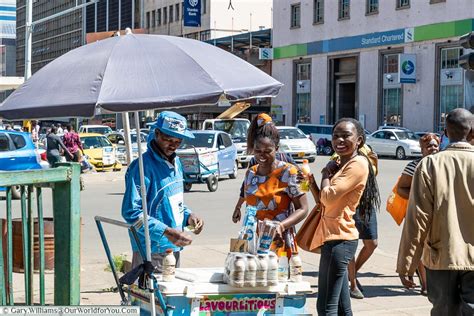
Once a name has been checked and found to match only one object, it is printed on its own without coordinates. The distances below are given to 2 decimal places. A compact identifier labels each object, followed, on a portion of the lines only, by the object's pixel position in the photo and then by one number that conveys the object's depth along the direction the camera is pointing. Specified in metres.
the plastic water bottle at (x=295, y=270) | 5.57
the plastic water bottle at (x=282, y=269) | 5.60
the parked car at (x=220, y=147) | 25.38
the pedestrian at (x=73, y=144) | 27.08
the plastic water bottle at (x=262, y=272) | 5.30
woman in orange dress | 6.14
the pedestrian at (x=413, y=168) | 8.11
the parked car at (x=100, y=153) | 31.52
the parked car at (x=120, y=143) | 33.47
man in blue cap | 5.59
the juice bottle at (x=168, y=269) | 5.38
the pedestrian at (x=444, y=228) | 5.28
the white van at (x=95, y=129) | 45.84
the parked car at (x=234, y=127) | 33.91
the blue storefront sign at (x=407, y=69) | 48.34
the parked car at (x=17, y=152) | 20.38
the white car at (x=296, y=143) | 34.97
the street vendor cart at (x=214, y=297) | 5.25
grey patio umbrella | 5.05
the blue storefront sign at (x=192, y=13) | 61.88
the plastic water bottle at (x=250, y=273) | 5.28
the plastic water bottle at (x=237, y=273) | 5.25
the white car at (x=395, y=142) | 40.78
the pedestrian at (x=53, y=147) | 25.46
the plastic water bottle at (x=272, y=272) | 5.35
